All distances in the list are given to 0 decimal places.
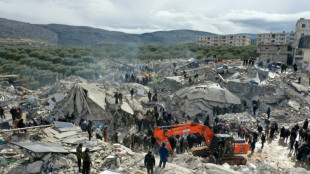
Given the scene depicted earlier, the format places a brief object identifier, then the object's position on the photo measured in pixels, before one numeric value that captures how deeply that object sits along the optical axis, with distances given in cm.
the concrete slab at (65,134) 1085
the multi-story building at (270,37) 7419
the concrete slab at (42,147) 858
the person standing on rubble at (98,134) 1236
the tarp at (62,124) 1183
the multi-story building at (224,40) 8438
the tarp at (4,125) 1289
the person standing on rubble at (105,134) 1259
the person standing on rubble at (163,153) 831
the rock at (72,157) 901
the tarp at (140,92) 2051
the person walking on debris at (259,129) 1417
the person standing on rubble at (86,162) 788
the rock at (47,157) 878
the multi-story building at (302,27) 4062
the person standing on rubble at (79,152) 816
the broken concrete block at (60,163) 855
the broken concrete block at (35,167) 843
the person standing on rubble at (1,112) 1520
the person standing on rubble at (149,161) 789
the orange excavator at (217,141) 1059
